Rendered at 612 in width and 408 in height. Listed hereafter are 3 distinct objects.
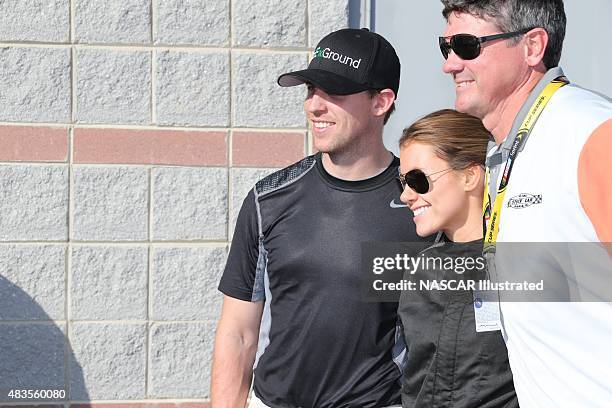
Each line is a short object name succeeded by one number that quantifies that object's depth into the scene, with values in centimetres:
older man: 448
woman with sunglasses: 594
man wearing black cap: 681
